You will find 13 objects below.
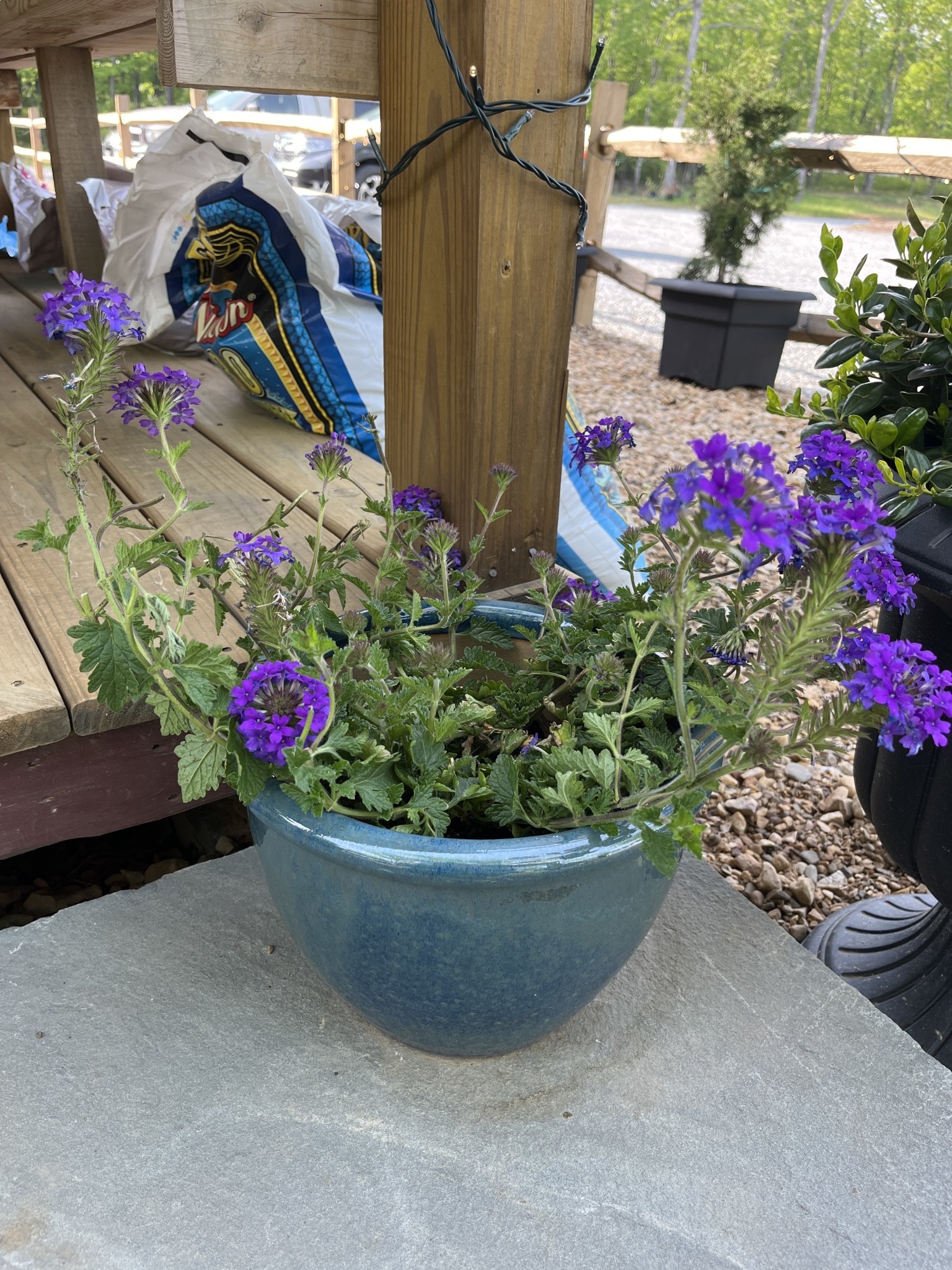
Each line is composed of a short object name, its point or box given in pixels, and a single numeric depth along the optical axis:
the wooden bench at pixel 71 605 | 1.23
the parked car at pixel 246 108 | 9.98
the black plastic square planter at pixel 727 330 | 4.96
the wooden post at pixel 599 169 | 6.38
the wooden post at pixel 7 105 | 4.70
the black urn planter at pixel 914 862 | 1.08
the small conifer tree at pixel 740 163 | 5.37
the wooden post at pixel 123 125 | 10.02
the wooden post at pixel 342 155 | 5.96
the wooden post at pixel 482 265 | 1.18
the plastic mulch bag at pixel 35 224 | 3.67
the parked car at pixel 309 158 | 11.05
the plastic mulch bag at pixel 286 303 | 2.06
